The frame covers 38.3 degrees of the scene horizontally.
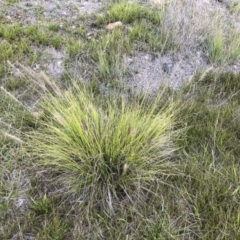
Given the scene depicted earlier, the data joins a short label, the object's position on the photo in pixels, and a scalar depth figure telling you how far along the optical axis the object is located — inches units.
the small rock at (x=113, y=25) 154.1
